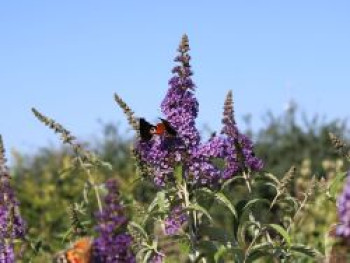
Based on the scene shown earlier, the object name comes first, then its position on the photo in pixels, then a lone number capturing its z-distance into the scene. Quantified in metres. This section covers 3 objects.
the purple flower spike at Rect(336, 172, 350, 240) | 2.49
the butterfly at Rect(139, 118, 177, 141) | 4.37
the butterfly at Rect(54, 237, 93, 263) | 2.97
